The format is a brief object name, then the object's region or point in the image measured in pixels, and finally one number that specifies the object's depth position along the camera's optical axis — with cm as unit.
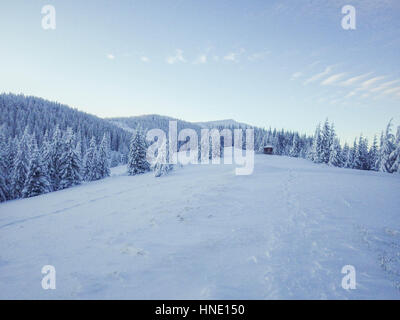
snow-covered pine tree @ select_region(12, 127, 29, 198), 3375
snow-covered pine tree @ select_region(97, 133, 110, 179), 4850
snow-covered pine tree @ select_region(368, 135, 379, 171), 6206
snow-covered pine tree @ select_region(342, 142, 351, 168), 5731
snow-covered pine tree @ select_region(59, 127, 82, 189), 3575
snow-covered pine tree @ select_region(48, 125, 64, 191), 3625
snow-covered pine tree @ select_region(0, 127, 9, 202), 3222
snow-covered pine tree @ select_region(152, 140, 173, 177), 3219
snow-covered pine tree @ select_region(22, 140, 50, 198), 3175
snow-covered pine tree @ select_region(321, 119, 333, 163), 5143
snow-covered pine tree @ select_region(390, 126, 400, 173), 3619
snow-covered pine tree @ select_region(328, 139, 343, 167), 4856
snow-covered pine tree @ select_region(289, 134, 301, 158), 8742
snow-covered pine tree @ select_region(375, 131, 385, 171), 4482
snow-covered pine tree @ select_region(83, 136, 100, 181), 4659
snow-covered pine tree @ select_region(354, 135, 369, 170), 5916
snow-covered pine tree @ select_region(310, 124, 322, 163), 5212
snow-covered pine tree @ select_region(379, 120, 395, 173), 3950
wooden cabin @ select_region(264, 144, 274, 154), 7675
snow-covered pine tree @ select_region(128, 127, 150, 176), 4022
